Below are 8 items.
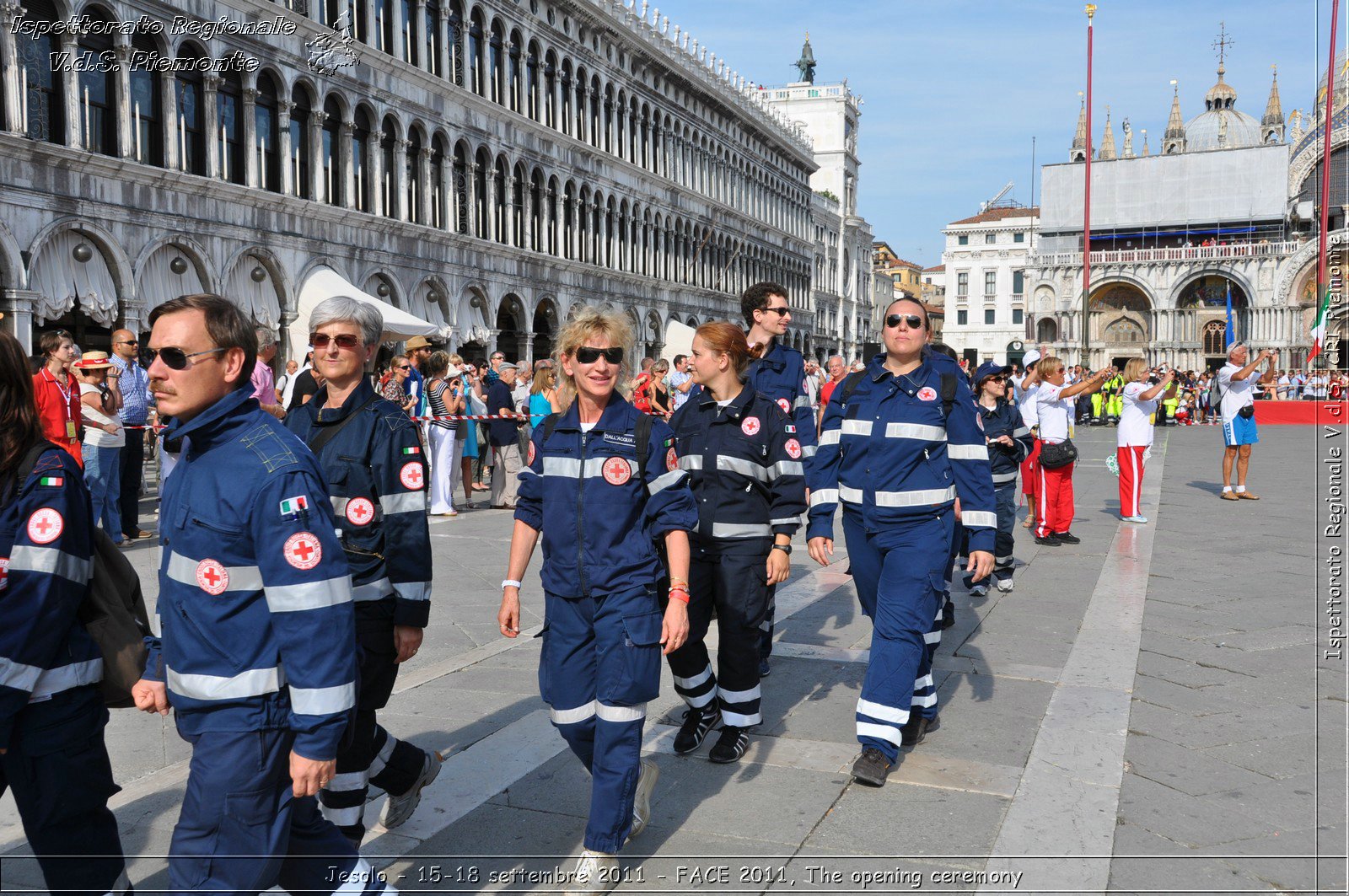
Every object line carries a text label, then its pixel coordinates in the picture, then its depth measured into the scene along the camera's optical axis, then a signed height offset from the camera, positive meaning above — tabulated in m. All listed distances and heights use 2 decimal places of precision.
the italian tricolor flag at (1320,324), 13.27 +0.60
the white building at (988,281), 97.06 +8.37
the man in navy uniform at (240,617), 2.39 -0.52
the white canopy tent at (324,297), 17.33 +1.14
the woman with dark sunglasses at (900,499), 4.34 -0.52
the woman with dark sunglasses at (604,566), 3.38 -0.59
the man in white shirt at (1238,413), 13.44 -0.50
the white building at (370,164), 18.06 +4.91
